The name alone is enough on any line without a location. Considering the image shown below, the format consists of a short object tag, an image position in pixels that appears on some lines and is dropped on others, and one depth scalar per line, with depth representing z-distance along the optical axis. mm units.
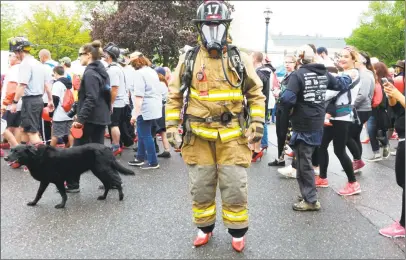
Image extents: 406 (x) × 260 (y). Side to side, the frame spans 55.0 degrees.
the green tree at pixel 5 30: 26672
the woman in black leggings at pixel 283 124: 5438
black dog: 4449
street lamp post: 20980
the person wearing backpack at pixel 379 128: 7887
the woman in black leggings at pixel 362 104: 6330
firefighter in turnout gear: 3436
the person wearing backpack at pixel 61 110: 6480
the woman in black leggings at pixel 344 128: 5172
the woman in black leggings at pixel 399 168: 3881
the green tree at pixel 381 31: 30603
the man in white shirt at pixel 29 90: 5855
